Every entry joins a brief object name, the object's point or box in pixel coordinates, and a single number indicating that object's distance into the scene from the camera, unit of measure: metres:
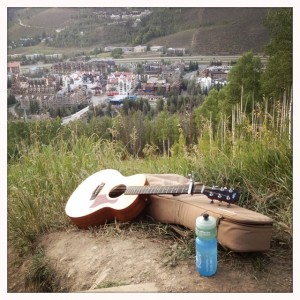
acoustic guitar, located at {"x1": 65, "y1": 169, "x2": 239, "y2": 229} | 1.95
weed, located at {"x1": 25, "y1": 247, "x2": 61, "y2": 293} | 1.93
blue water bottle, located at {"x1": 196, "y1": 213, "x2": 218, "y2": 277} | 1.62
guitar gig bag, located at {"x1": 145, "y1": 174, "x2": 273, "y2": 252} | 1.66
